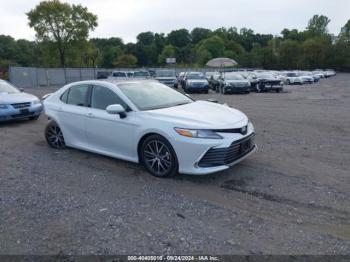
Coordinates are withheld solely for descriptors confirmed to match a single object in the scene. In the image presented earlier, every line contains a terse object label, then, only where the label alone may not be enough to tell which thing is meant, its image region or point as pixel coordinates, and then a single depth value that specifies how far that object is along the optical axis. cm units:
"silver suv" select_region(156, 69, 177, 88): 2564
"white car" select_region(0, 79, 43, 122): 973
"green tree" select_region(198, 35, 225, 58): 10550
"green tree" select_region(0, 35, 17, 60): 7575
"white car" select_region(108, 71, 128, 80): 3058
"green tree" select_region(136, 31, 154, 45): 12719
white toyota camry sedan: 474
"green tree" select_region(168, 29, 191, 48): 13025
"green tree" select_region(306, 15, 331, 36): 11144
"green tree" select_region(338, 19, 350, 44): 8990
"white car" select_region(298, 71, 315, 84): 3894
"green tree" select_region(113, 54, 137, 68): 8556
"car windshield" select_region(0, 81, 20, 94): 1066
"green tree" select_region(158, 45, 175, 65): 10886
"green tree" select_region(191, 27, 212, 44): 13459
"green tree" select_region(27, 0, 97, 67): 4450
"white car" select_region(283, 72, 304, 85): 3750
